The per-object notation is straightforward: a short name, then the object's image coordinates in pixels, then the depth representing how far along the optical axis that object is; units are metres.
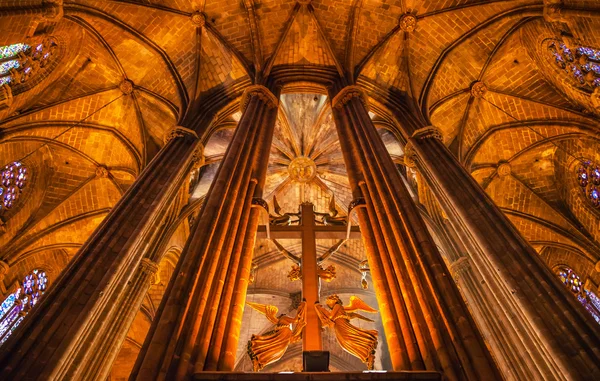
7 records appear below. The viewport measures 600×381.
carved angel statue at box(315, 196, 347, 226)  6.81
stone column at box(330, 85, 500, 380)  4.70
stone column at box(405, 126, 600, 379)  4.87
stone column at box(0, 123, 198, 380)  4.81
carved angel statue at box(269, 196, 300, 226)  6.74
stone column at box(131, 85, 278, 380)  4.45
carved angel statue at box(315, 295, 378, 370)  4.95
